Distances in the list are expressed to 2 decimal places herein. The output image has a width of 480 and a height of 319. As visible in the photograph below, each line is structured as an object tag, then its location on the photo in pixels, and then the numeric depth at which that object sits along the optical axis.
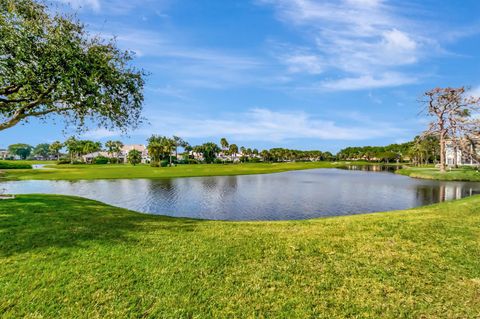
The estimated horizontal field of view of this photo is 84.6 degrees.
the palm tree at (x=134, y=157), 131.65
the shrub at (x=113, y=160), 154.96
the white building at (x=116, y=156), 166.60
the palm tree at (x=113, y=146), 163.99
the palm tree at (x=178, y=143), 169.23
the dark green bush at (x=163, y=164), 112.96
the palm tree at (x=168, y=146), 128.80
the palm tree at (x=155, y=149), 120.44
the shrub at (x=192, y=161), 148.88
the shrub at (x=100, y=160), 144.25
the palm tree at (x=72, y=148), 140.38
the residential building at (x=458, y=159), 105.39
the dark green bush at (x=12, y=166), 95.29
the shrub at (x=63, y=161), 135.25
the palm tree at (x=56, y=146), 165.38
